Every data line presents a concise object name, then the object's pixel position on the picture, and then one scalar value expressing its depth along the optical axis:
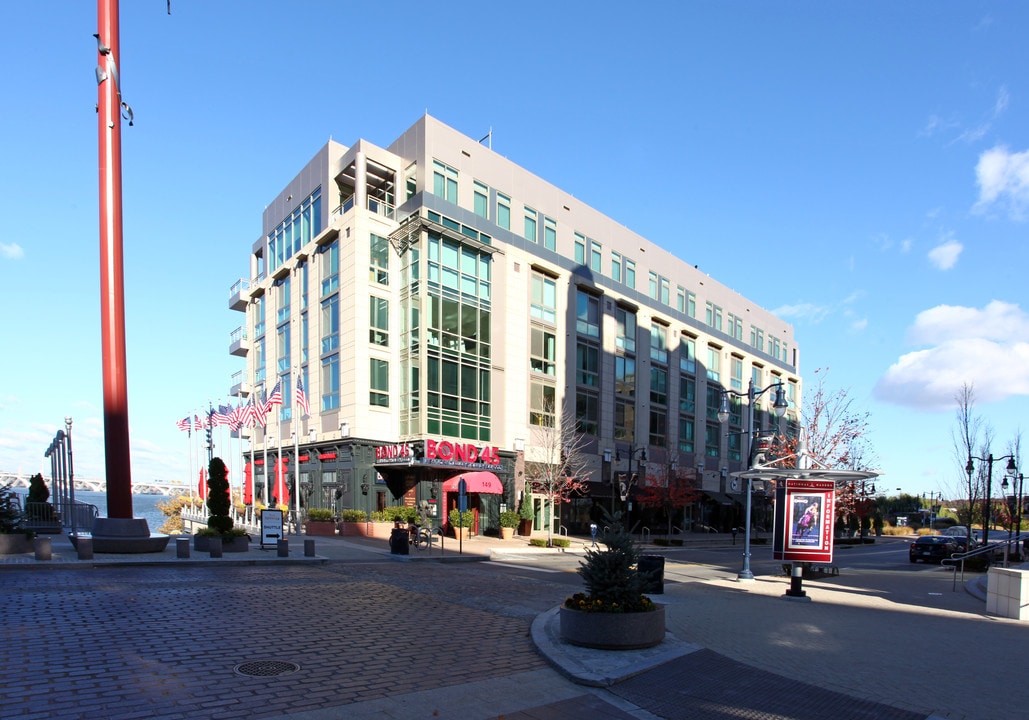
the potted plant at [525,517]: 36.94
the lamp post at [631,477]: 39.78
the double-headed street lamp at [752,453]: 19.52
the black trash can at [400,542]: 23.48
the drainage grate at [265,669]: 7.58
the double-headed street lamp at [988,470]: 30.97
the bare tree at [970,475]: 30.94
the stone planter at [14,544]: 17.28
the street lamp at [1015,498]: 36.04
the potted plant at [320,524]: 31.31
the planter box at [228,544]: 21.12
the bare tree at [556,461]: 38.06
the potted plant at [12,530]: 17.36
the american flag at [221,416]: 33.72
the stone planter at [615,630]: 9.09
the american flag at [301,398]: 32.19
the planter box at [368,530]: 31.39
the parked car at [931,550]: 32.50
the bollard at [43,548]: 16.19
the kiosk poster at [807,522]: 16.80
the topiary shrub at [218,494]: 21.97
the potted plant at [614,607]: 9.11
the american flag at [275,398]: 31.14
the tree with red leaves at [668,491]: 44.12
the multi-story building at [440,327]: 34.22
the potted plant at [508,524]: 34.81
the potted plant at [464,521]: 33.44
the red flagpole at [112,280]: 19.00
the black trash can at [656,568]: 13.89
